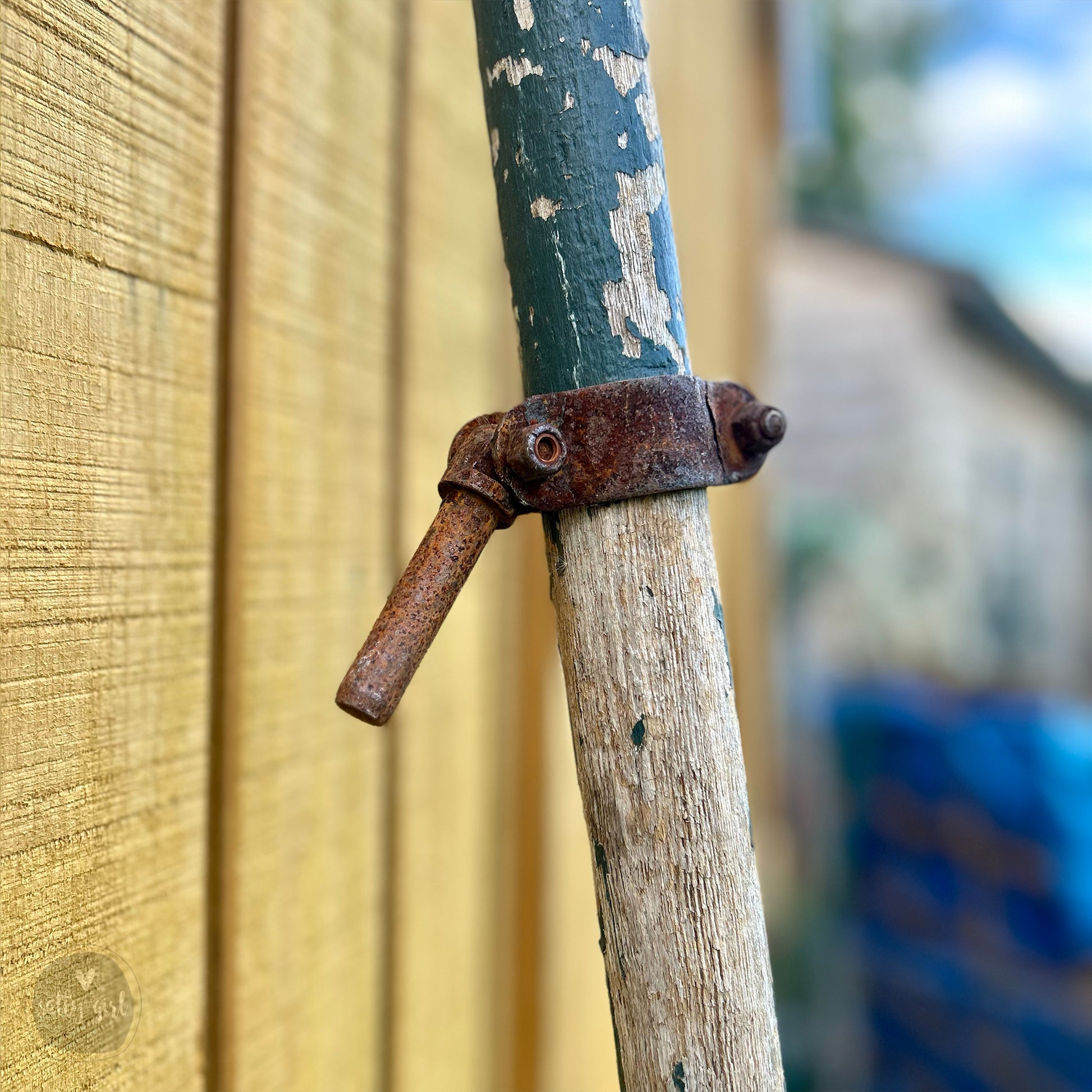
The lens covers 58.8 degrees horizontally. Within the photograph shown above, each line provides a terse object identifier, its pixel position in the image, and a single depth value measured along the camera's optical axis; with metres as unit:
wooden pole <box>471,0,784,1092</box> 0.49
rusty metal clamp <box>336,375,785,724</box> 0.49
